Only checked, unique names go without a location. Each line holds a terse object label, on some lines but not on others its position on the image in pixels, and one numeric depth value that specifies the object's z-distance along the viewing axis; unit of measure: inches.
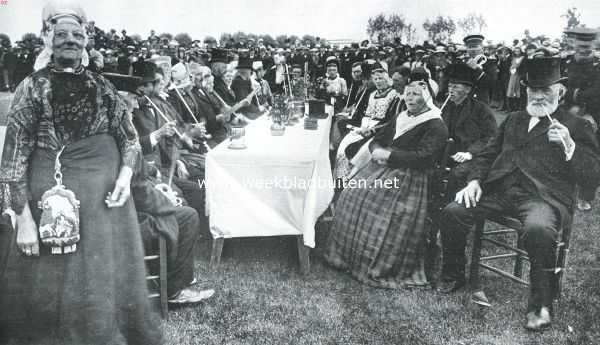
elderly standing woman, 76.5
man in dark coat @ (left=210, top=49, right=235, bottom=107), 228.4
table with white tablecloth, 130.6
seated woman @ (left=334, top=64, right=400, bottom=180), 187.8
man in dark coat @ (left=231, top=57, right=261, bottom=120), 246.4
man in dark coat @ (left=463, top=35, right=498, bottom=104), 195.9
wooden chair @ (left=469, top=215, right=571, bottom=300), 111.9
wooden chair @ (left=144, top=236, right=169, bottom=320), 105.7
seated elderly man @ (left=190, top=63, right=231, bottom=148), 202.2
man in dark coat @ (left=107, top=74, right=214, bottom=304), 104.5
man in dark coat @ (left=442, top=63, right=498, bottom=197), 156.5
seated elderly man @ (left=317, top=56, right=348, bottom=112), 273.5
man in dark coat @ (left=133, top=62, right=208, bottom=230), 130.5
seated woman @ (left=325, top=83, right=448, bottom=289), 129.9
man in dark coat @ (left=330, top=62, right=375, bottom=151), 233.5
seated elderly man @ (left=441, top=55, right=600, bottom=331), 107.3
